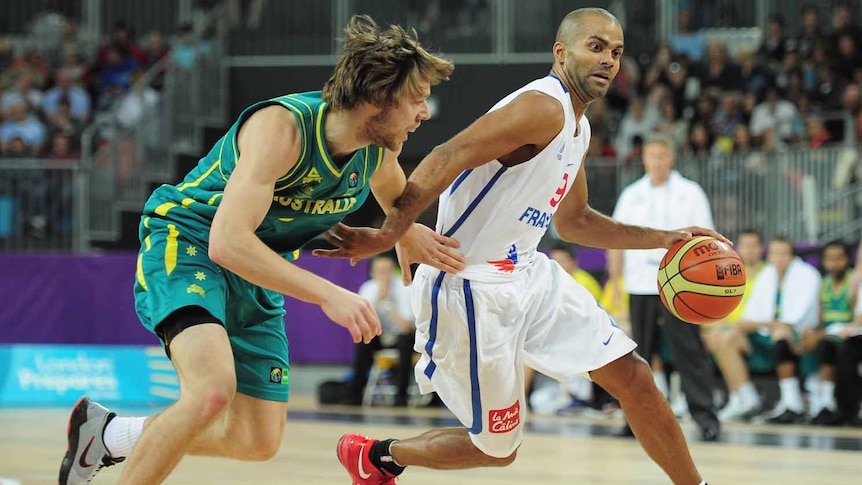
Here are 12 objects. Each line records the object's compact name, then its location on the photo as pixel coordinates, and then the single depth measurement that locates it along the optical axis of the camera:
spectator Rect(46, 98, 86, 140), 16.45
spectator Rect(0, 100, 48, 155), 16.33
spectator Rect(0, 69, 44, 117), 16.94
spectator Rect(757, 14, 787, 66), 15.27
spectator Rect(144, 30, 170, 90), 17.77
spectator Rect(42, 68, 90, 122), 17.09
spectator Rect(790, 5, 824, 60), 15.14
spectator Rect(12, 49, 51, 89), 17.64
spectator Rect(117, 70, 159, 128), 16.59
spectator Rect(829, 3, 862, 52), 14.94
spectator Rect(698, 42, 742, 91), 15.17
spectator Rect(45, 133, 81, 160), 15.69
